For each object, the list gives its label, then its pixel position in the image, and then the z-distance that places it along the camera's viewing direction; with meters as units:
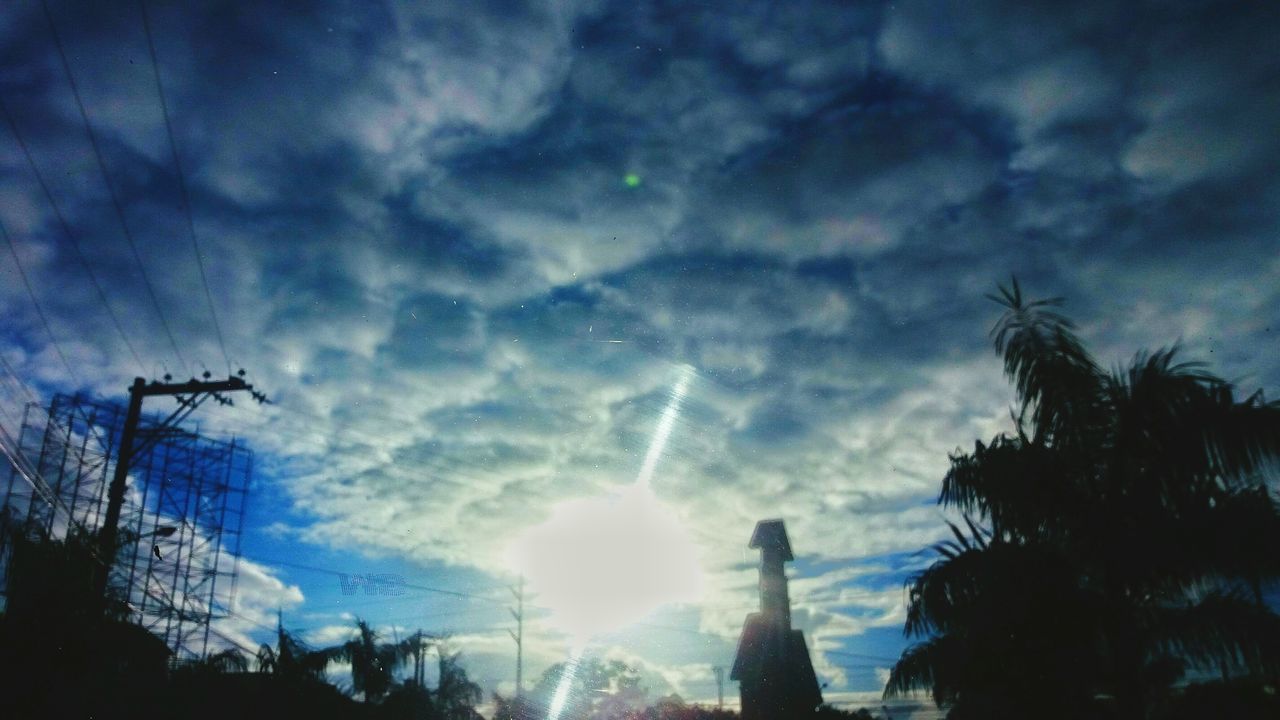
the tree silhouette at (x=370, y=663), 33.81
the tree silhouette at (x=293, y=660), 26.61
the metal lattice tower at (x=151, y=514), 13.84
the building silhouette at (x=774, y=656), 29.12
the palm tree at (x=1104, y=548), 6.08
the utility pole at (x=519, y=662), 50.69
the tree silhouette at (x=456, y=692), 41.75
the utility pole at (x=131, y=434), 17.14
